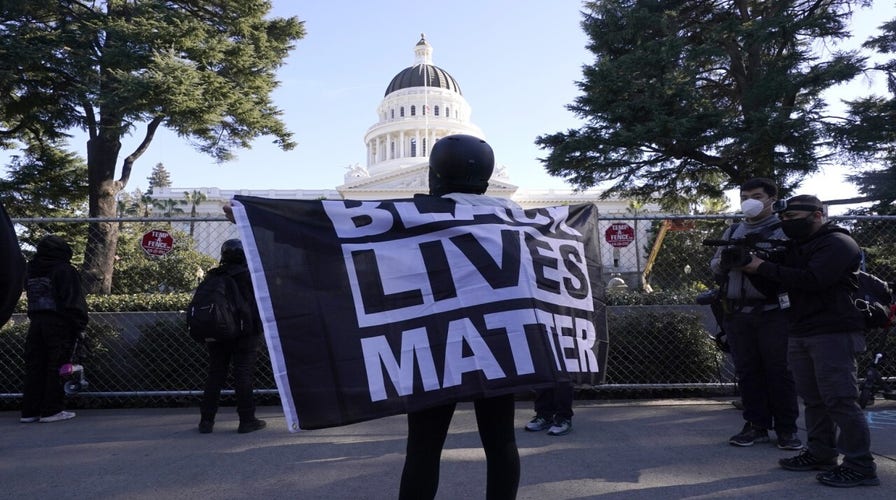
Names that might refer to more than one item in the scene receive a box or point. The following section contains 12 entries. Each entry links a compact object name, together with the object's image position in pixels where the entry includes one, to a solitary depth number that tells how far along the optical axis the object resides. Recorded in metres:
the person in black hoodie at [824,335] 3.42
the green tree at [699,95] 17.16
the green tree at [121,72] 14.50
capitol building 72.00
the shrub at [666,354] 6.18
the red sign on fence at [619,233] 6.26
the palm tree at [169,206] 44.01
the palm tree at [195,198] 48.16
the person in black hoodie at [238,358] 5.02
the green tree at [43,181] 18.27
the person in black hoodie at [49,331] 5.51
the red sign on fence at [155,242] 5.88
